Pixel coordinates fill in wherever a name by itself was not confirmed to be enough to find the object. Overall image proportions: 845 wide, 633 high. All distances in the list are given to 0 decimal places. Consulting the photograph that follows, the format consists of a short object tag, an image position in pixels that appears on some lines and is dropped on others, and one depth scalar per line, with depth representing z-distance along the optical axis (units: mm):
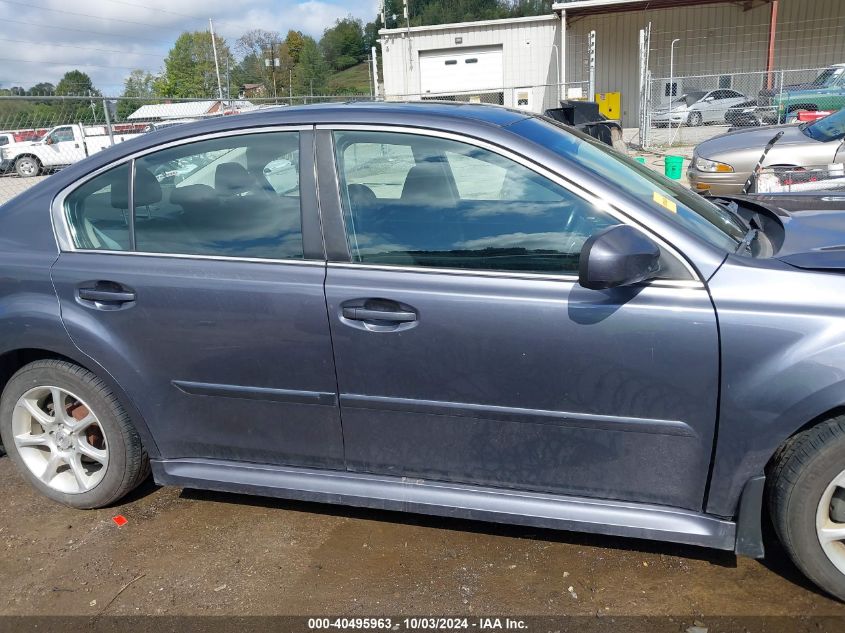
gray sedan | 2285
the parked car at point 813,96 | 17328
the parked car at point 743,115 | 20019
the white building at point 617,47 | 29844
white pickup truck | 8945
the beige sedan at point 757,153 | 7527
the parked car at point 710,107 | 25641
